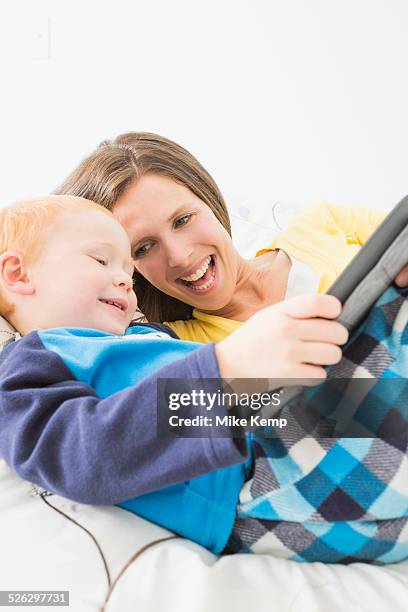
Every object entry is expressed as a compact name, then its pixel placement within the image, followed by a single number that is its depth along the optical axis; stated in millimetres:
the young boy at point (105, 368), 580
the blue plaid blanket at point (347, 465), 611
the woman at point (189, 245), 1224
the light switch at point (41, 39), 2295
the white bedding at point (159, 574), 617
